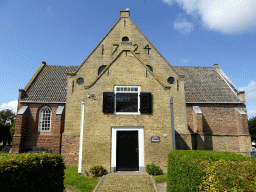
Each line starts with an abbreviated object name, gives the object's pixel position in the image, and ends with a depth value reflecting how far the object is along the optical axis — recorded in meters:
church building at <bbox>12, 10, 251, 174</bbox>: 12.91
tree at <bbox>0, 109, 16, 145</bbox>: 38.16
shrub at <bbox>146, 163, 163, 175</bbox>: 12.12
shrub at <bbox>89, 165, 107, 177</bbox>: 12.04
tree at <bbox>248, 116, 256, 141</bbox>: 33.50
